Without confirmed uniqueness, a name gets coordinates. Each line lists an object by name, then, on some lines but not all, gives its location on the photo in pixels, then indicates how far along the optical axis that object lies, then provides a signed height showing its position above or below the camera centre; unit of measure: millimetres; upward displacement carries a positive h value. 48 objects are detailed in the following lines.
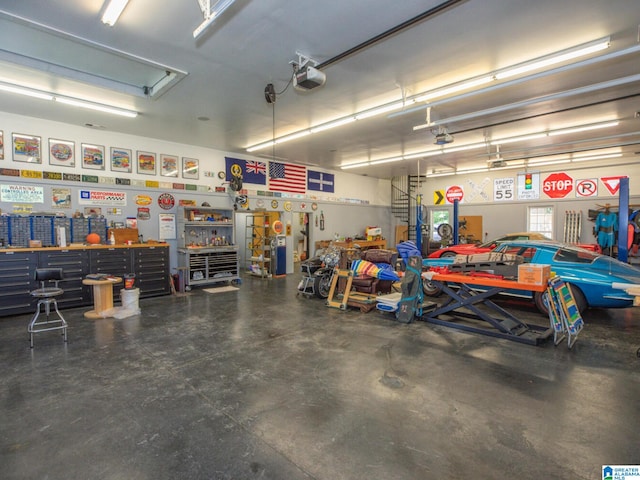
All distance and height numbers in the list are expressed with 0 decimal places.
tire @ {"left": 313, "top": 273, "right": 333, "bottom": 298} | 7434 -1242
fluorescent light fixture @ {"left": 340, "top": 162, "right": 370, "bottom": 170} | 11356 +2285
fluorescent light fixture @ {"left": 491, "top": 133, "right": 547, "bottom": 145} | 7798 +2222
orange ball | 6789 -155
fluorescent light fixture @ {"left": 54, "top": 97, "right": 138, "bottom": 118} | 5496 +2187
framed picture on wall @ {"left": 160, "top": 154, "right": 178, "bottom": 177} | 8364 +1682
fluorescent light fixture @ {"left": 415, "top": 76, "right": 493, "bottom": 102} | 4879 +2200
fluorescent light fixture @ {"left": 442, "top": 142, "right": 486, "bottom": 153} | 8859 +2245
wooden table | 5746 -1180
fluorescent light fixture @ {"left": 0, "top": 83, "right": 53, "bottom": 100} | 4965 +2182
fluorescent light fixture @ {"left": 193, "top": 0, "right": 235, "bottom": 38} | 2947 +1992
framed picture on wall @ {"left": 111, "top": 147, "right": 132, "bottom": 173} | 7598 +1669
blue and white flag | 12050 +1822
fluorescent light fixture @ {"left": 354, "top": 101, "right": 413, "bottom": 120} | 5678 +2177
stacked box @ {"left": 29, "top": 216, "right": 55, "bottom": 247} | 6273 +34
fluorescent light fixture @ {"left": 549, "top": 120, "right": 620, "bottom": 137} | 6812 +2167
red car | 8039 -494
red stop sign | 11625 +1544
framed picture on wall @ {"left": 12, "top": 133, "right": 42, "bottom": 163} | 6418 +1662
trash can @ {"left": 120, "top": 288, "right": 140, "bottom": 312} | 6094 -1259
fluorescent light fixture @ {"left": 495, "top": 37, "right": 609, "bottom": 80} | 3992 +2185
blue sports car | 5277 -753
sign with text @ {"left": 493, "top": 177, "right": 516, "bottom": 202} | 12680 +1545
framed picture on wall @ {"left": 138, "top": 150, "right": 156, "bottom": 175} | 7998 +1672
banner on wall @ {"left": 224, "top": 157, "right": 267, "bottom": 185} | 9728 +1863
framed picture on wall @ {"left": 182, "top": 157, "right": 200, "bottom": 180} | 8766 +1700
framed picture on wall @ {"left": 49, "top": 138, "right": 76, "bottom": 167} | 6812 +1665
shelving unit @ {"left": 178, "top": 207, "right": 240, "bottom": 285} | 8359 -393
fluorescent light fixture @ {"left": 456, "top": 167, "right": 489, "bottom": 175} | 12171 +2207
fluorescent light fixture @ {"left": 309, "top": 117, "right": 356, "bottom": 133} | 6614 +2206
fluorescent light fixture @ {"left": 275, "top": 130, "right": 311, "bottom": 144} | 7503 +2225
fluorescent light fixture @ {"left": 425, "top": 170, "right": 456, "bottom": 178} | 12732 +2244
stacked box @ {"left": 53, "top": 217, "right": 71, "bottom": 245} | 6505 +134
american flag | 10852 +1791
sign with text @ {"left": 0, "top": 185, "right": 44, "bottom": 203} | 6312 +752
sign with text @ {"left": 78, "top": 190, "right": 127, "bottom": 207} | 7176 +761
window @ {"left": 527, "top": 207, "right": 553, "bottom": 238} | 12000 +303
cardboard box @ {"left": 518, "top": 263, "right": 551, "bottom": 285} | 4340 -602
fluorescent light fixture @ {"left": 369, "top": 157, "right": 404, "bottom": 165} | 10503 +2257
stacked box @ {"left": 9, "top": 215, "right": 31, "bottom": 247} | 6078 +35
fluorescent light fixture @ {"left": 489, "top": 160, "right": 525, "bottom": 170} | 11127 +2261
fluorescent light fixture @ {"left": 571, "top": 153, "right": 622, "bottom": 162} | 10111 +2220
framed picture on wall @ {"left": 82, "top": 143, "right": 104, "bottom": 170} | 7219 +1668
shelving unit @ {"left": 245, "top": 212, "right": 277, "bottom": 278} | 10148 -454
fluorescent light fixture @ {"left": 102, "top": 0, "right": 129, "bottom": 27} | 3131 +2155
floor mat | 8164 -1488
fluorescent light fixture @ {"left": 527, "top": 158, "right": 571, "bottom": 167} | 10648 +2198
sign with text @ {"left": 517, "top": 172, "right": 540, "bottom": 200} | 12180 +1596
